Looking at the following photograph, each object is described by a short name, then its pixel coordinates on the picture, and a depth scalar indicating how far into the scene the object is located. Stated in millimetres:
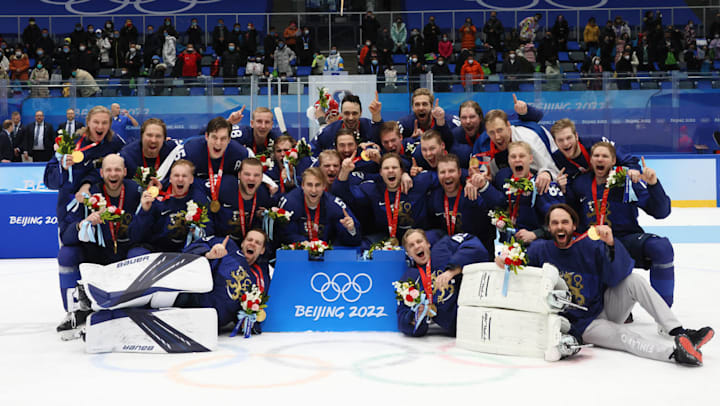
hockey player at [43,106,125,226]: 6145
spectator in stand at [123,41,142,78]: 18531
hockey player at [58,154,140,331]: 5707
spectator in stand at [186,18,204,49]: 20312
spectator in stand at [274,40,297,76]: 18781
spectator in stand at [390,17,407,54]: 20141
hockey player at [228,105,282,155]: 7227
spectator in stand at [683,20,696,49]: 20000
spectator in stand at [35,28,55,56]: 19859
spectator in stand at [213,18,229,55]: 19906
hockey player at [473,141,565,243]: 5660
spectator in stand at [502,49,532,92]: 16469
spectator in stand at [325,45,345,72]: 18125
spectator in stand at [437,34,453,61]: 19400
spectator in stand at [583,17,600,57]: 20672
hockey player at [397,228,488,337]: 5270
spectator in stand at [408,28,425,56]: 19453
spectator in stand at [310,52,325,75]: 18406
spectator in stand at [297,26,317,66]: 19641
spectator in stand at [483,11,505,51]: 20156
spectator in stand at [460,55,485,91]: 13188
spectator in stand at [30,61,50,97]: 13500
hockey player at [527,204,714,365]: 4781
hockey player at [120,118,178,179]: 6164
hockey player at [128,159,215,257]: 5598
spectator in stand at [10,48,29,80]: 18481
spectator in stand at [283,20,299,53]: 19875
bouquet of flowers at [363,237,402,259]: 5703
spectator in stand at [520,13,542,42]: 19641
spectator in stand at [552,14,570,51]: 20422
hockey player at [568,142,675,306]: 5488
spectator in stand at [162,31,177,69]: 19141
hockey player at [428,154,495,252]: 5840
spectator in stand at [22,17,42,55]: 20438
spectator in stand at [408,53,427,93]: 16078
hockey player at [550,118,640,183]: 5875
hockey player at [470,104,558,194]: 6074
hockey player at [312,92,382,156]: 7129
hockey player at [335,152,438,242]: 6027
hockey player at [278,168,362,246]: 6000
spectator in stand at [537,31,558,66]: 18703
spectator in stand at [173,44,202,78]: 17609
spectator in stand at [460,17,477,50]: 20391
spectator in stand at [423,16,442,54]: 19766
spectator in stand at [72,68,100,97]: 13367
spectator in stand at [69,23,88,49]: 19844
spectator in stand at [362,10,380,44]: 19797
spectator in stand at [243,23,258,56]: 19656
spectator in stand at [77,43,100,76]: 18625
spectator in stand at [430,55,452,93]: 13180
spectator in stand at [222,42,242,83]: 18500
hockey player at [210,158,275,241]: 5867
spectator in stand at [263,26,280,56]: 19281
